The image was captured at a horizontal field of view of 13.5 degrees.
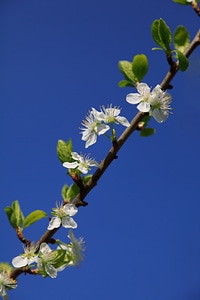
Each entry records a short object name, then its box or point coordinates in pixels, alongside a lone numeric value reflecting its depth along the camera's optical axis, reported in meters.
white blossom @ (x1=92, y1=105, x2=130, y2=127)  0.51
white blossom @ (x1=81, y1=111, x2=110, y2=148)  0.51
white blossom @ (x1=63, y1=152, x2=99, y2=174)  0.50
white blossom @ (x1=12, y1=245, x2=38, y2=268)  0.50
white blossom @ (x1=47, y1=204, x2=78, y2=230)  0.49
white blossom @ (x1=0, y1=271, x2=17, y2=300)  0.50
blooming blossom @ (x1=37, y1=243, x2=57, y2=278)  0.49
